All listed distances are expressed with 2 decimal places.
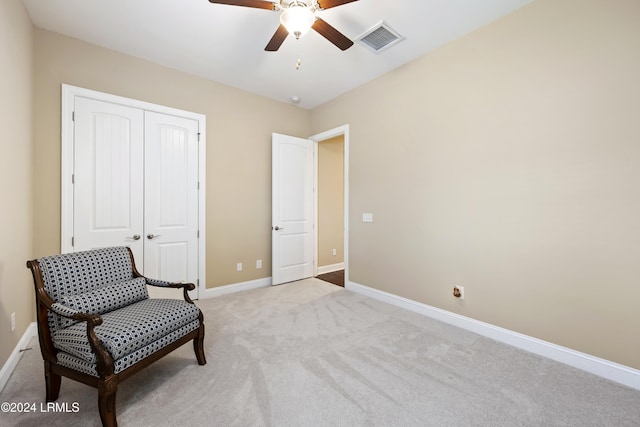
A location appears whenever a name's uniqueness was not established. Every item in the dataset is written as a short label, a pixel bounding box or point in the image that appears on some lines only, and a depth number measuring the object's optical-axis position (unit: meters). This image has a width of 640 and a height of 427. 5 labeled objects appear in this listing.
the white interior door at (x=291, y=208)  4.08
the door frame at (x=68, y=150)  2.59
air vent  2.48
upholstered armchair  1.42
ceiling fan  1.77
